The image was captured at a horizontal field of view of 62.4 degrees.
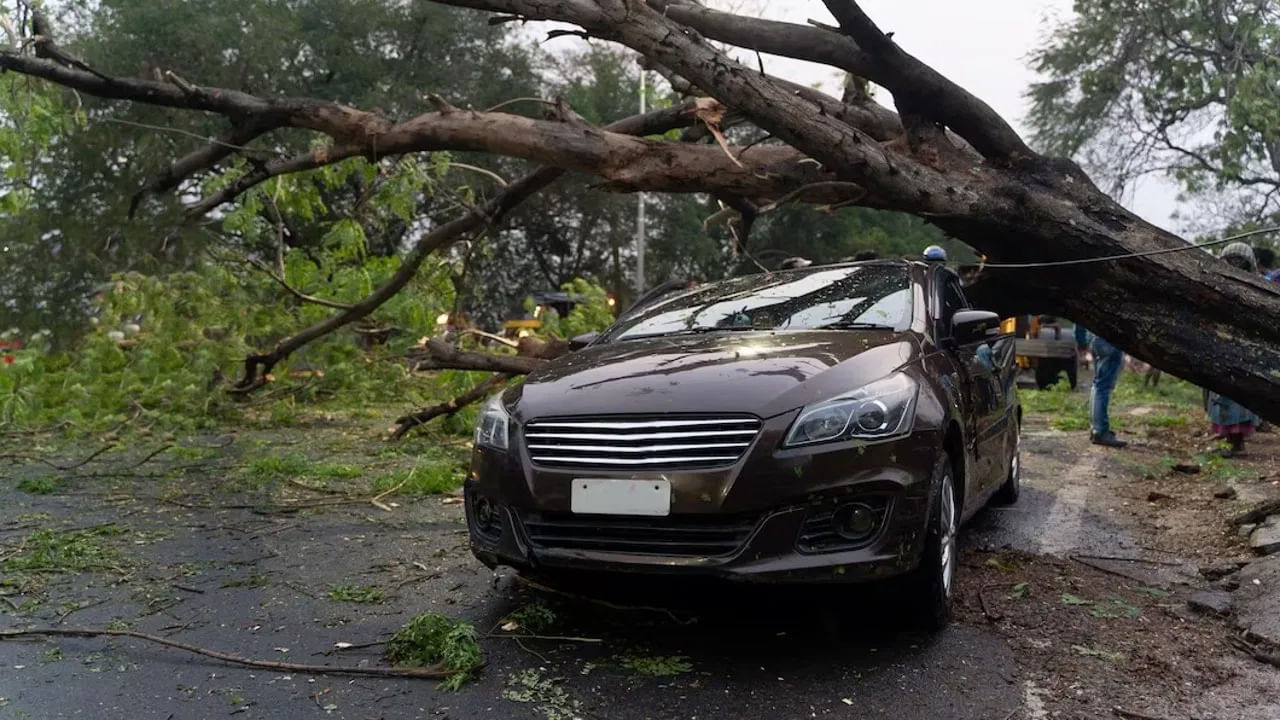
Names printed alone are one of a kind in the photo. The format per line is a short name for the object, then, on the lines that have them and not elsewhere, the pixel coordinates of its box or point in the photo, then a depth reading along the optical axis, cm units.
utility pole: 3067
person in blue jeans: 930
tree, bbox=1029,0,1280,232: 1750
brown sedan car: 351
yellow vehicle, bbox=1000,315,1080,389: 1859
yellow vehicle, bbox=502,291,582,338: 1277
